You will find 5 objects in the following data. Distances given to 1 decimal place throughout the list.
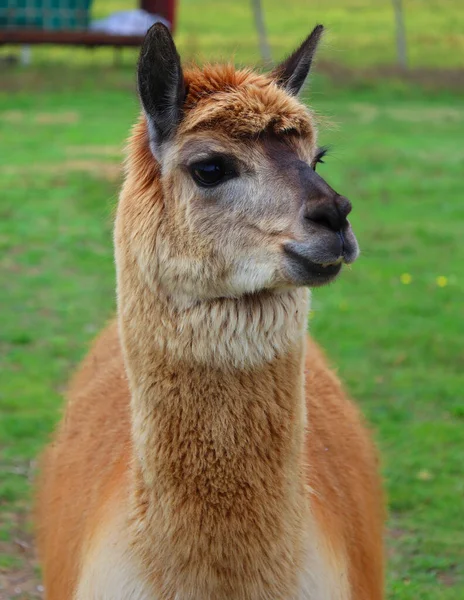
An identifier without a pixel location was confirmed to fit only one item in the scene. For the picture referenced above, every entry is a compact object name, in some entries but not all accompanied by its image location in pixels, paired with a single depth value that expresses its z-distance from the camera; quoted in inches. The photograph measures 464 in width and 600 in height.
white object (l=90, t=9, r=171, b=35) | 760.5
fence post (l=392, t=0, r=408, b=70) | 828.6
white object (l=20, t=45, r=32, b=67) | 837.2
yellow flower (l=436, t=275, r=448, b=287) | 361.4
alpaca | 112.2
